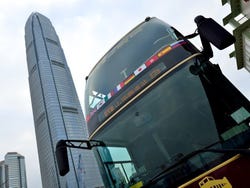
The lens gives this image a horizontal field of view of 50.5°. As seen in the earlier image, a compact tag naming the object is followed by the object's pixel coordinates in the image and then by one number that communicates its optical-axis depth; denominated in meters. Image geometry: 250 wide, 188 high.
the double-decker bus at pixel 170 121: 2.47
